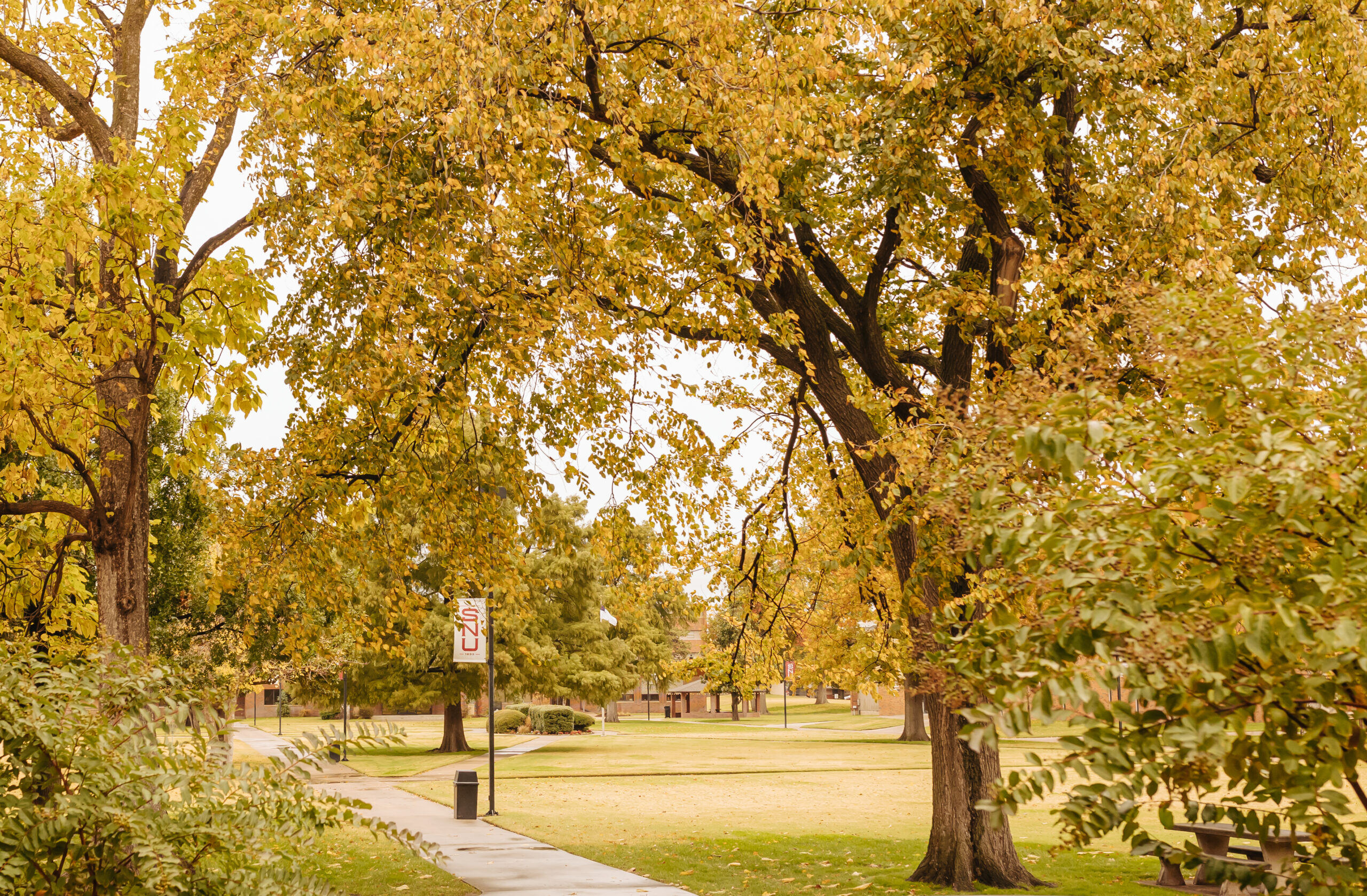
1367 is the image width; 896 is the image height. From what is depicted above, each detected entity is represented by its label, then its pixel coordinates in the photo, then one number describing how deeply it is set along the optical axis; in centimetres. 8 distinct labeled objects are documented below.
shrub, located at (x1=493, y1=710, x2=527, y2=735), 5488
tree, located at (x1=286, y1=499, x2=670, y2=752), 3609
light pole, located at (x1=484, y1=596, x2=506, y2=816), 1762
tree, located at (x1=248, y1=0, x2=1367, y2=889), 859
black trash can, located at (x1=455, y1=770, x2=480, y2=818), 1722
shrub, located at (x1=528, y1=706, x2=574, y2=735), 5412
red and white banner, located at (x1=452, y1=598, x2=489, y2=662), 1777
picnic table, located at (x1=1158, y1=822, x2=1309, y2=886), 784
